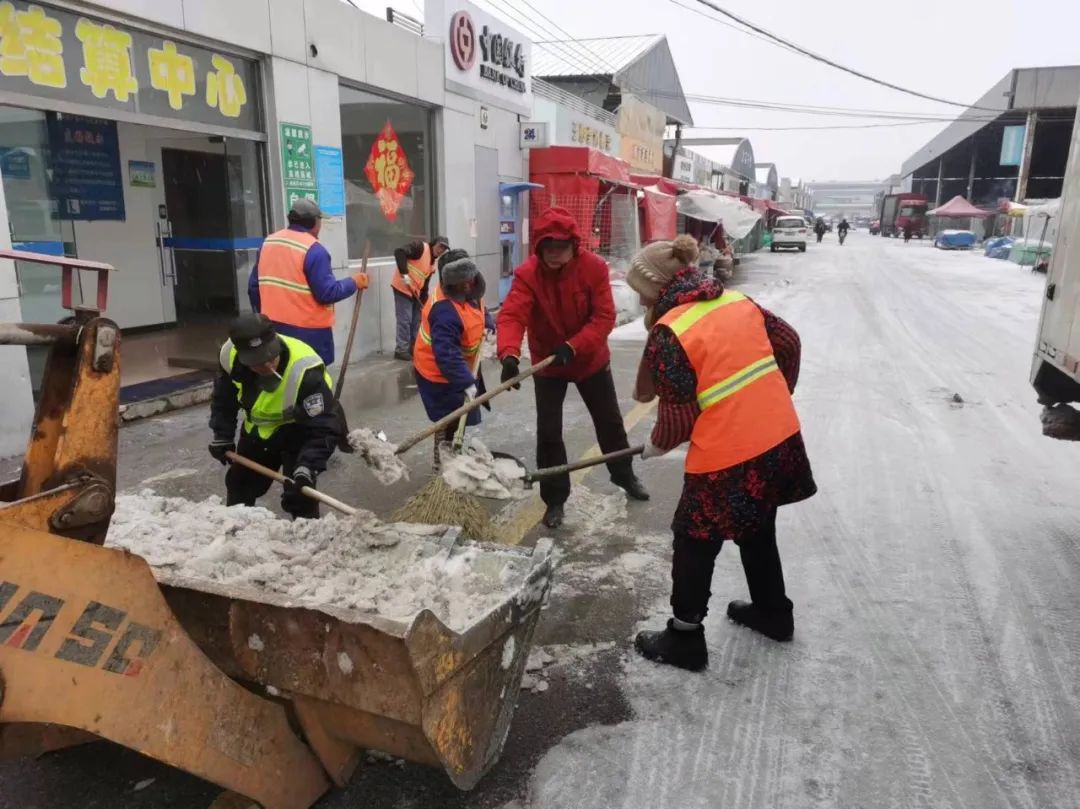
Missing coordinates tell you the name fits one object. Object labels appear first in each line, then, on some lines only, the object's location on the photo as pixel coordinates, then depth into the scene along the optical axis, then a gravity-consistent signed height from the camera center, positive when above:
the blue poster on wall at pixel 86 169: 7.76 +0.54
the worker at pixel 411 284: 8.97 -0.71
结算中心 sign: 5.48 +1.20
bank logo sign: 10.57 +2.48
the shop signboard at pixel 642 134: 22.48 +2.83
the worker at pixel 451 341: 4.38 -0.67
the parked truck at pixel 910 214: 51.62 +0.95
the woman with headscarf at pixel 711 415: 2.72 -0.67
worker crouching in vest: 3.26 -0.84
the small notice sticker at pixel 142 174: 9.09 +0.55
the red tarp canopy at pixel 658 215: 17.58 +0.25
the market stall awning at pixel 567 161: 12.94 +1.07
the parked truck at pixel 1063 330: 3.91 -0.52
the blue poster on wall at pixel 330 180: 8.32 +0.46
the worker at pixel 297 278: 5.18 -0.37
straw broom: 3.66 -1.35
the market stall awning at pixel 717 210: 21.09 +0.44
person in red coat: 4.17 -0.56
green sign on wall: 7.80 +0.61
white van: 35.41 -0.27
